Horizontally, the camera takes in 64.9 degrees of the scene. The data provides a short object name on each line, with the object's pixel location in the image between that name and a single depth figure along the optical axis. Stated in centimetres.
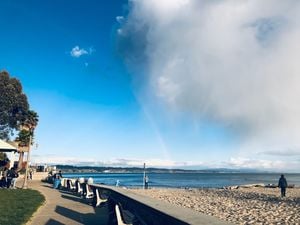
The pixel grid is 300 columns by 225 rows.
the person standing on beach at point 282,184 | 1993
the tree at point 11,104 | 3134
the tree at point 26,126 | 3349
